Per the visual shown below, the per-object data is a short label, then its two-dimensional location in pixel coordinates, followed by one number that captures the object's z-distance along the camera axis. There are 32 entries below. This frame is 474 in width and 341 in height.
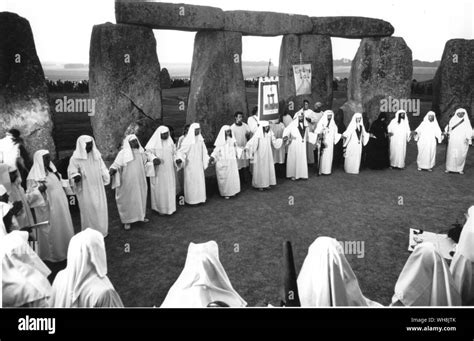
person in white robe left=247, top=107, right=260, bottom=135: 8.73
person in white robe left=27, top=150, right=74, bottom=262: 4.91
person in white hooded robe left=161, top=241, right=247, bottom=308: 3.23
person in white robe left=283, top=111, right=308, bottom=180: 8.39
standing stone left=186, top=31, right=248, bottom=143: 9.10
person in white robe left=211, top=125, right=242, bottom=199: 7.33
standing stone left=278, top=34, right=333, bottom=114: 10.51
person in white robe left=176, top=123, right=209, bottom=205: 6.99
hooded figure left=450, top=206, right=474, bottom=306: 3.47
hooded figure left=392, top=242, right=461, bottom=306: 3.21
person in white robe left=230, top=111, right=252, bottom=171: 8.11
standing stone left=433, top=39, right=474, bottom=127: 10.33
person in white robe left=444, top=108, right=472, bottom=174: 8.45
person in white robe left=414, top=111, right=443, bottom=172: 8.80
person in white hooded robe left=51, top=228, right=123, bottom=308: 3.03
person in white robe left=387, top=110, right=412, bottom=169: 8.99
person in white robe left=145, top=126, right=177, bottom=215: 6.47
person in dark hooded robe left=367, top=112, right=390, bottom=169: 8.91
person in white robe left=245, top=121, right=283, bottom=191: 7.78
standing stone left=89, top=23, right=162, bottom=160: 7.82
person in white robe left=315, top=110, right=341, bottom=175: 8.67
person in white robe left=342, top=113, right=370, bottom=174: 8.76
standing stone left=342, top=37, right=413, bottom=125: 10.75
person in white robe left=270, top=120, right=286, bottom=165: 8.61
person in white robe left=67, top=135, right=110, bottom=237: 5.34
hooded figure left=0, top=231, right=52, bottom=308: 3.03
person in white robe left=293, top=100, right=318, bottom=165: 9.16
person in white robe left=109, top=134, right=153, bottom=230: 5.92
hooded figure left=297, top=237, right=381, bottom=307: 3.22
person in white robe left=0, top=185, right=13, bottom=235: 3.71
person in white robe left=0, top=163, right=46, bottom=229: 4.71
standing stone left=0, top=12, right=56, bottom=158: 6.08
